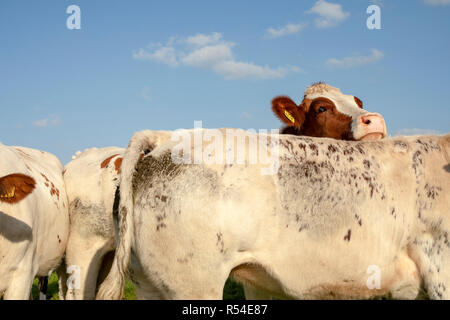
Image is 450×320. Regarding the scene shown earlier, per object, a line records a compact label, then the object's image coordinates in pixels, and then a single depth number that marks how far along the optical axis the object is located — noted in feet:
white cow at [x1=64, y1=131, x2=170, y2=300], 21.36
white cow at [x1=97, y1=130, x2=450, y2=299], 12.35
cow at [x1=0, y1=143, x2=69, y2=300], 16.19
